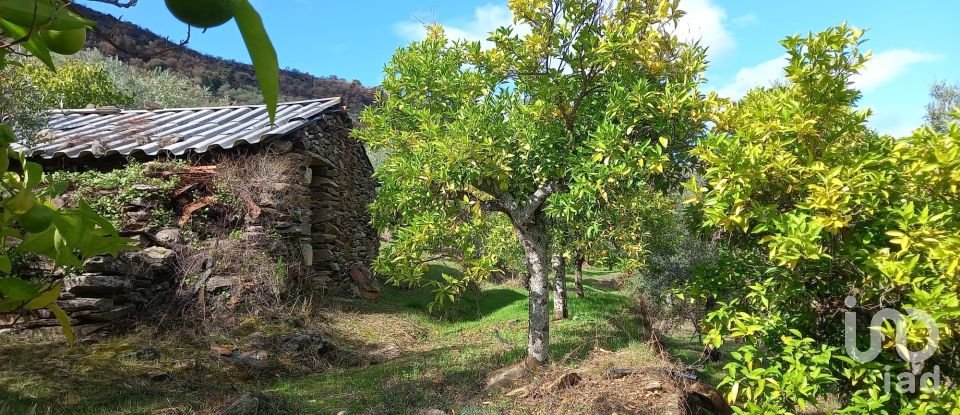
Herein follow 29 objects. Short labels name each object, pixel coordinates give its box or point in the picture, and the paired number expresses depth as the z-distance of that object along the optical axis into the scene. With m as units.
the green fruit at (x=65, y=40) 0.58
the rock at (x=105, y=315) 5.43
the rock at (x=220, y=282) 6.52
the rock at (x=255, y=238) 7.07
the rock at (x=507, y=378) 4.74
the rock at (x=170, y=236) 6.64
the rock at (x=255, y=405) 3.79
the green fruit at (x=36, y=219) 0.68
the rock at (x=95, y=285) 5.38
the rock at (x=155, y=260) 6.06
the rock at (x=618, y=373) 4.69
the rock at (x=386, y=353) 6.38
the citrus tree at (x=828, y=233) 2.50
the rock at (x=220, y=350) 5.49
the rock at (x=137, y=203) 6.73
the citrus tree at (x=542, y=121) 4.05
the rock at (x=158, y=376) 4.68
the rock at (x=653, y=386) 4.45
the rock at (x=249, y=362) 5.36
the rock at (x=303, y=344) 6.01
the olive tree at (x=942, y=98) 16.30
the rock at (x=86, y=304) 5.31
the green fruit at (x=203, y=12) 0.44
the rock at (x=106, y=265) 5.57
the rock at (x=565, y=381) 4.45
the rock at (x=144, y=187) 6.84
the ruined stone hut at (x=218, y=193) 6.11
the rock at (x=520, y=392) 4.46
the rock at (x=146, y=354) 5.11
